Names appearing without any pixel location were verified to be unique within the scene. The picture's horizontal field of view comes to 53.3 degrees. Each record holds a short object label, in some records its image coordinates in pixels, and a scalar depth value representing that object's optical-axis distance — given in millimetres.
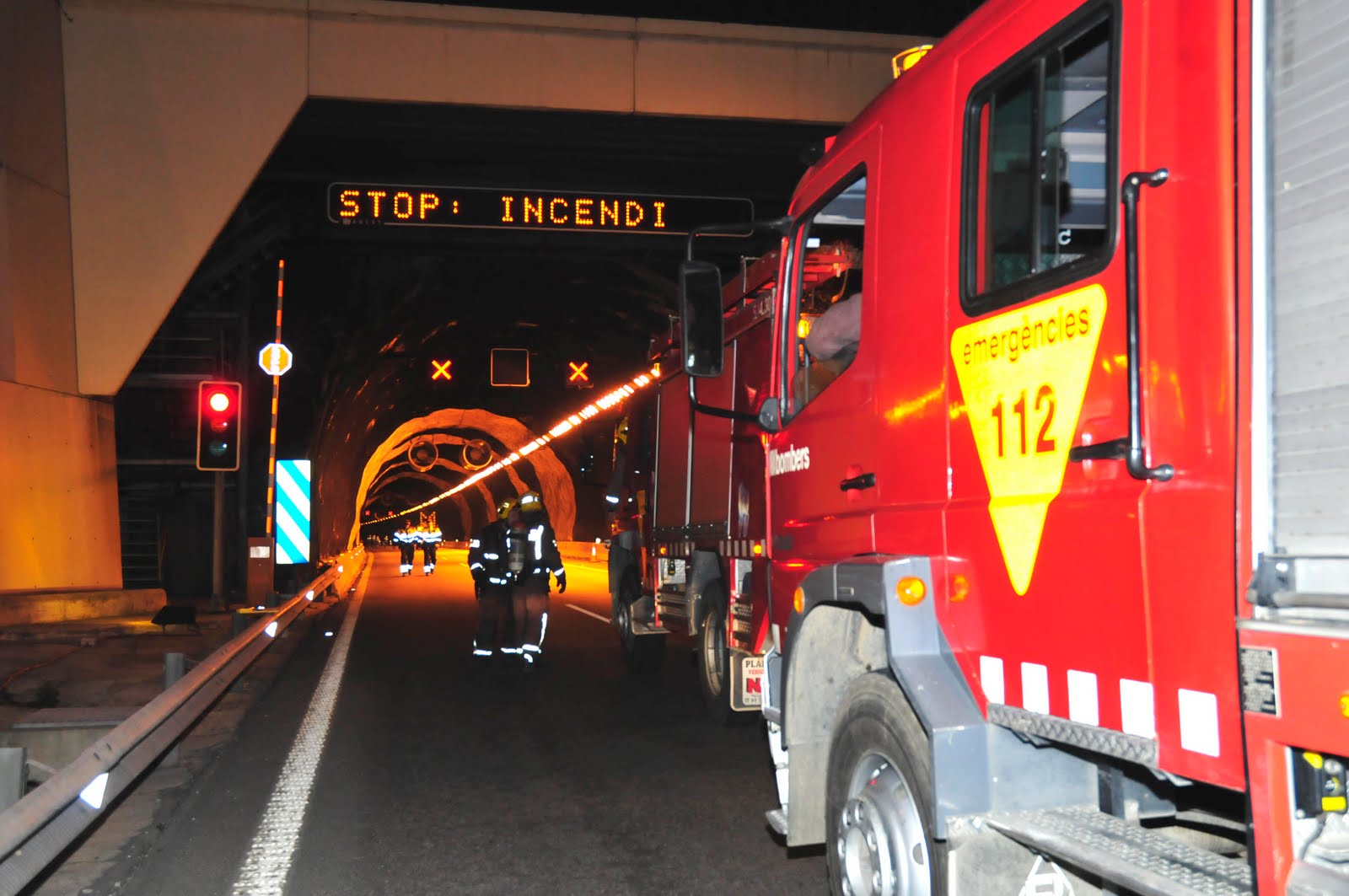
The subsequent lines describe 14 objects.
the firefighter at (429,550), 38531
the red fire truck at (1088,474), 2596
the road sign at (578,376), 29000
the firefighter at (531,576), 13305
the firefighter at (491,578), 13438
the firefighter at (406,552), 37625
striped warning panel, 20969
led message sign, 16344
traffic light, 16109
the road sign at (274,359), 20969
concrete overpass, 15594
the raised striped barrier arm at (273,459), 19938
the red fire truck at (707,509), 7676
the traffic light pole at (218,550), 19406
